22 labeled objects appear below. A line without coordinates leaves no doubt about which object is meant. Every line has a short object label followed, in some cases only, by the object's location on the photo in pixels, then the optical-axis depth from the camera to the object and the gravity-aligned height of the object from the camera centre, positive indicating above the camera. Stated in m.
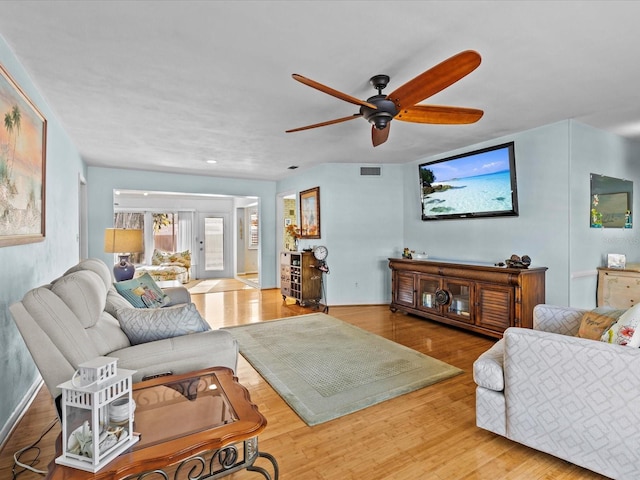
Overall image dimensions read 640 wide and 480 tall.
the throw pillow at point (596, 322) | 1.93 -0.50
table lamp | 4.05 -0.02
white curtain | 9.48 +0.29
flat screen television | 4.10 +0.76
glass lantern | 1.11 -0.63
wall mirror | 3.91 +0.46
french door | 9.61 -0.13
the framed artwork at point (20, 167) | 1.96 +0.52
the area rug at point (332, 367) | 2.50 -1.18
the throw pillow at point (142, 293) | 3.02 -0.48
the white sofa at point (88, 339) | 1.51 -0.51
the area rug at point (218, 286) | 7.57 -1.09
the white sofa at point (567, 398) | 1.58 -0.85
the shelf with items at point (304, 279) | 5.71 -0.67
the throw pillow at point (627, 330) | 1.64 -0.47
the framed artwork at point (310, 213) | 6.02 +0.53
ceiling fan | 1.83 +0.96
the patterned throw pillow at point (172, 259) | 9.02 -0.46
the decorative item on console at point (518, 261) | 3.71 -0.26
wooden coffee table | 1.14 -0.75
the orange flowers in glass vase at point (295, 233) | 6.69 +0.17
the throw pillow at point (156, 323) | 2.02 -0.51
